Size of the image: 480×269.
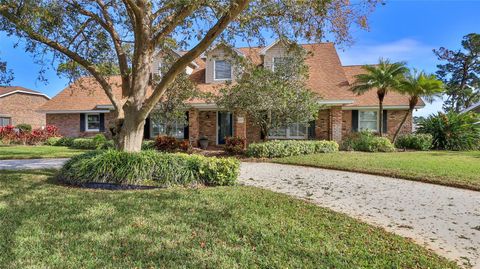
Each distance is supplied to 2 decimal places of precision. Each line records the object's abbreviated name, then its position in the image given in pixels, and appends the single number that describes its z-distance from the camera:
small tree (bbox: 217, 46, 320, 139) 14.37
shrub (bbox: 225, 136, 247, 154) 15.82
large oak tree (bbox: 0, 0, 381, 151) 7.66
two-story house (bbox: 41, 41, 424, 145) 18.73
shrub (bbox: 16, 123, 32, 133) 25.65
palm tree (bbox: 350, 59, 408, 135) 17.25
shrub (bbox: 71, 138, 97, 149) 19.30
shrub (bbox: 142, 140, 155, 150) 17.04
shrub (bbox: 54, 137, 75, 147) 21.22
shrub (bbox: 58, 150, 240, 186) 7.89
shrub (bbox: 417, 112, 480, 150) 17.84
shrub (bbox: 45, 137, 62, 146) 21.83
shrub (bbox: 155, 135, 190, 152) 16.53
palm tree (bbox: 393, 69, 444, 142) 17.50
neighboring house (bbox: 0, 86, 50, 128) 34.34
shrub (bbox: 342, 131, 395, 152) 16.89
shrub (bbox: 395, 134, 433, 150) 17.59
